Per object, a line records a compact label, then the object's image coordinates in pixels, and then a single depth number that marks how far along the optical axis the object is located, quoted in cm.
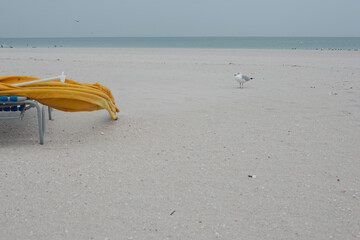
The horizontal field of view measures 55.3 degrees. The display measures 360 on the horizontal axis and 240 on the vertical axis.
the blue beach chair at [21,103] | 399
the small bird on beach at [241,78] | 863
